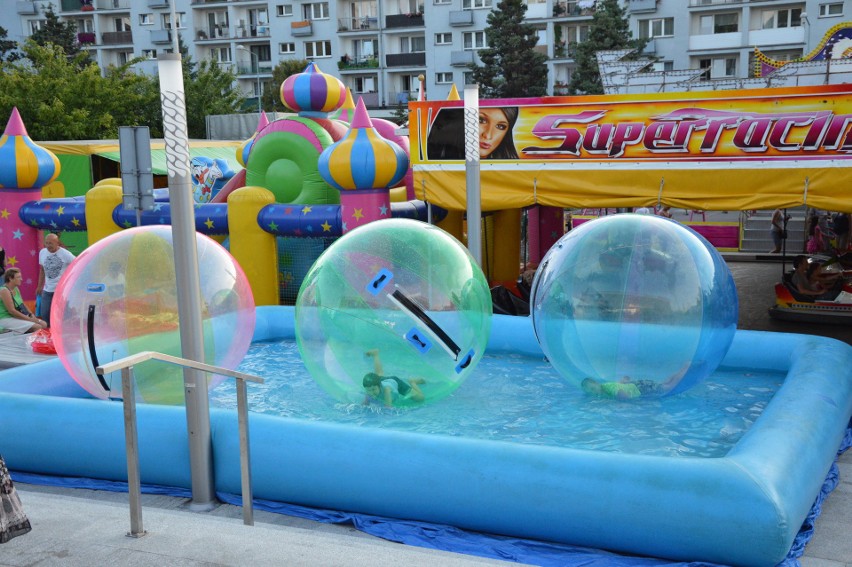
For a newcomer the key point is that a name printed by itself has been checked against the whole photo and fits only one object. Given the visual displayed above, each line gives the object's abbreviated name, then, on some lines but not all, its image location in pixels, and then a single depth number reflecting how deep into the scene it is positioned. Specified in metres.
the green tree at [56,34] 51.69
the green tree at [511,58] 40.56
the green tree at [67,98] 28.36
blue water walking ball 6.74
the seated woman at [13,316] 10.59
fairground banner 9.75
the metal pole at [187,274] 5.76
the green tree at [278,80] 46.28
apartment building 39.75
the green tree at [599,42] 38.25
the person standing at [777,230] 19.64
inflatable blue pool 5.02
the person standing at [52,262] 10.52
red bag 9.98
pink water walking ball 6.82
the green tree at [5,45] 52.56
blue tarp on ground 5.14
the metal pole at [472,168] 8.91
